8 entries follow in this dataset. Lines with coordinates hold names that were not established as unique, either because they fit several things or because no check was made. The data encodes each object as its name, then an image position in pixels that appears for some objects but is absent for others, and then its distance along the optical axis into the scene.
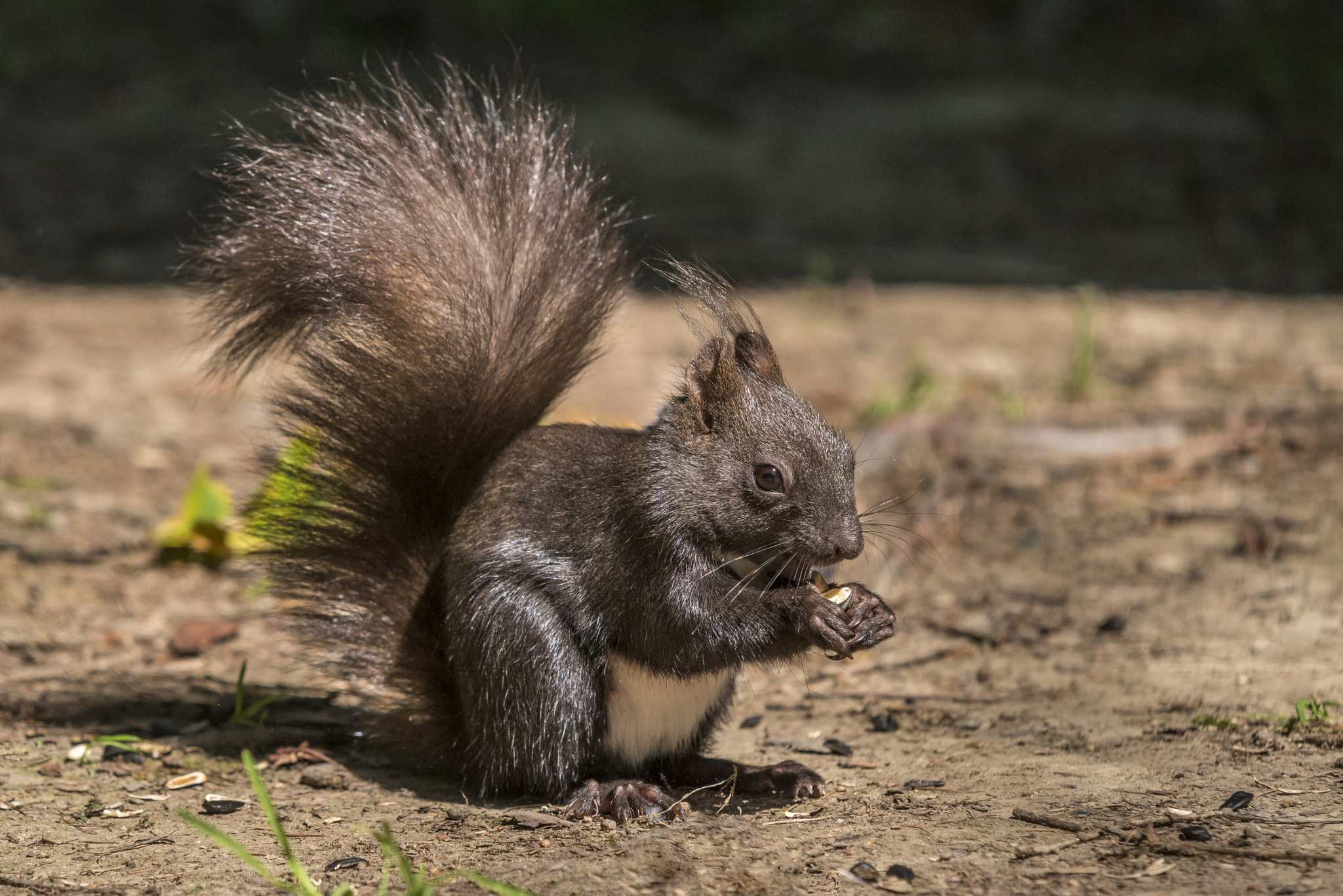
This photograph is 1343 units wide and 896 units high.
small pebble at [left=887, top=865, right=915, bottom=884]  4.54
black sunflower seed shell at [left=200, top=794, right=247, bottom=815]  5.65
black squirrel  5.57
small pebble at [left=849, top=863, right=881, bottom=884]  4.59
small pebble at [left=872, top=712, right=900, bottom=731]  6.65
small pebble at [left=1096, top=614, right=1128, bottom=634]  7.47
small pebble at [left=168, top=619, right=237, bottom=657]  7.79
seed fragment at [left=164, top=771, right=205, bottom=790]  5.97
